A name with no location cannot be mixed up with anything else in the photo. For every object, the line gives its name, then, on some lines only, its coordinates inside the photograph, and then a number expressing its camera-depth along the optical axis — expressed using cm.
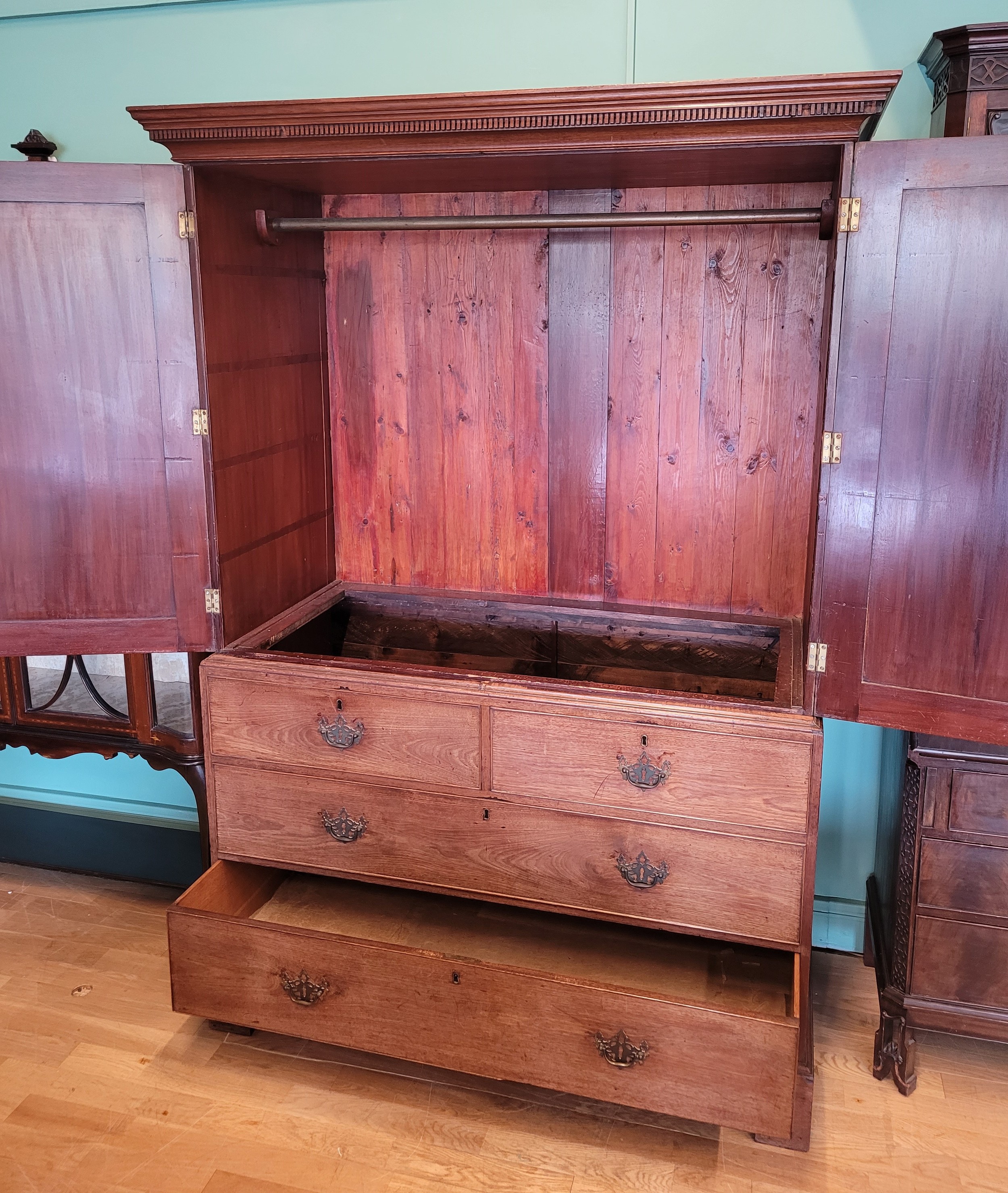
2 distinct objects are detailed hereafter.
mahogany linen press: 167
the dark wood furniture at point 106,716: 236
